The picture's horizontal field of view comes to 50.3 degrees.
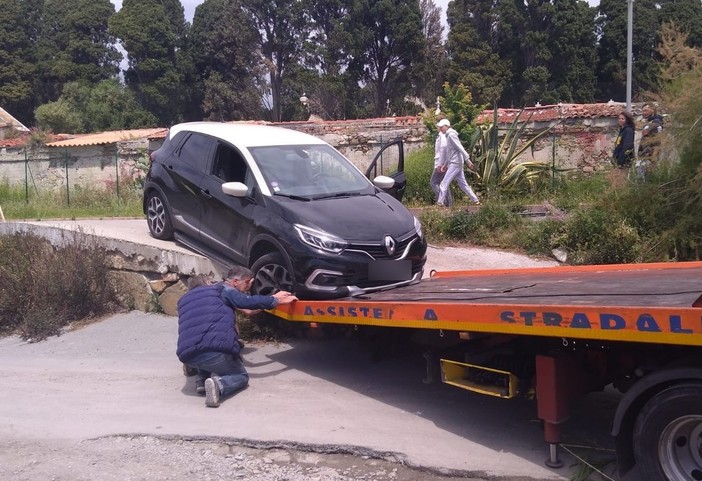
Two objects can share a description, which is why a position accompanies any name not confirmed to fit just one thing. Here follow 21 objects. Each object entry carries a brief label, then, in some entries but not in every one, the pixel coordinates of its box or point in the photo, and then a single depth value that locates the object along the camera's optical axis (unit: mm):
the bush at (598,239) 9555
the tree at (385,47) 41156
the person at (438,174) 12773
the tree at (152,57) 49844
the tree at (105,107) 47156
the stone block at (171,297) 9172
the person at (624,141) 12141
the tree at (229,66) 48062
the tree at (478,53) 39469
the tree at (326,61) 41406
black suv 6910
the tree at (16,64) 52188
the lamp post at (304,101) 42422
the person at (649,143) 9977
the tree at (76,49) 53406
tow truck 4117
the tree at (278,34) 47031
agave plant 13672
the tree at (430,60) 41875
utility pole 21986
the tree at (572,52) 39625
